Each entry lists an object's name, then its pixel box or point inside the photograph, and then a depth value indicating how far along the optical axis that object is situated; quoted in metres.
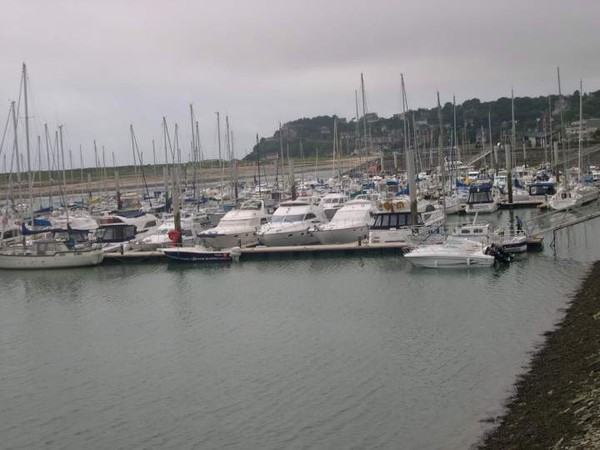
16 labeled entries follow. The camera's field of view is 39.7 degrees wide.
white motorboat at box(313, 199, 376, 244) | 48.62
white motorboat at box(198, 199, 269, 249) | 50.47
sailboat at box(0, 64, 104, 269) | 47.53
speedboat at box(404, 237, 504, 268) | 39.41
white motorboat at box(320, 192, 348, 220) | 61.06
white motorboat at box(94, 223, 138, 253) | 53.44
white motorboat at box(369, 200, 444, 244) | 46.50
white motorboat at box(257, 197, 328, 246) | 49.31
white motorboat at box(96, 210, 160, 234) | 60.16
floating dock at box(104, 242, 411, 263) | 45.62
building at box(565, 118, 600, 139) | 138.25
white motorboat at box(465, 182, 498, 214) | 66.19
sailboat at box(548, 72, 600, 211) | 62.12
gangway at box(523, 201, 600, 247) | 43.66
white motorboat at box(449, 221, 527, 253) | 41.62
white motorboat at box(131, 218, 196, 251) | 50.80
